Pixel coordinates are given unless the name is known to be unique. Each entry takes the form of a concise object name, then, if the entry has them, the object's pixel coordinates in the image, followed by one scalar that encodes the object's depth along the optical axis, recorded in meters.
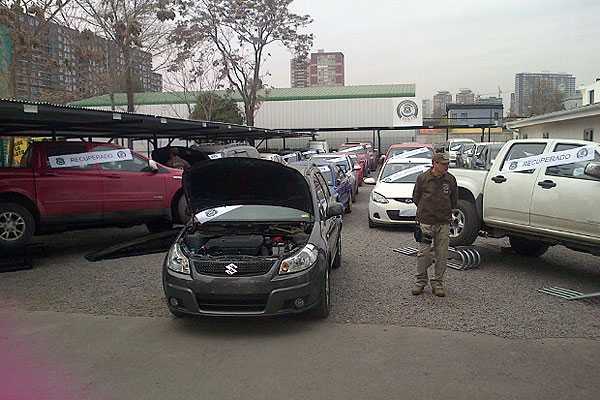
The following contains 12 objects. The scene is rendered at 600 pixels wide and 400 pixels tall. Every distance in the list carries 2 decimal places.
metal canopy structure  8.41
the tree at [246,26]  35.09
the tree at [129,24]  22.73
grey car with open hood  5.56
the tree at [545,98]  62.72
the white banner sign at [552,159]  7.37
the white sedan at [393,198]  11.70
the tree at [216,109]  39.78
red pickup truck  9.17
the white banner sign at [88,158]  9.73
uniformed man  6.92
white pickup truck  7.05
